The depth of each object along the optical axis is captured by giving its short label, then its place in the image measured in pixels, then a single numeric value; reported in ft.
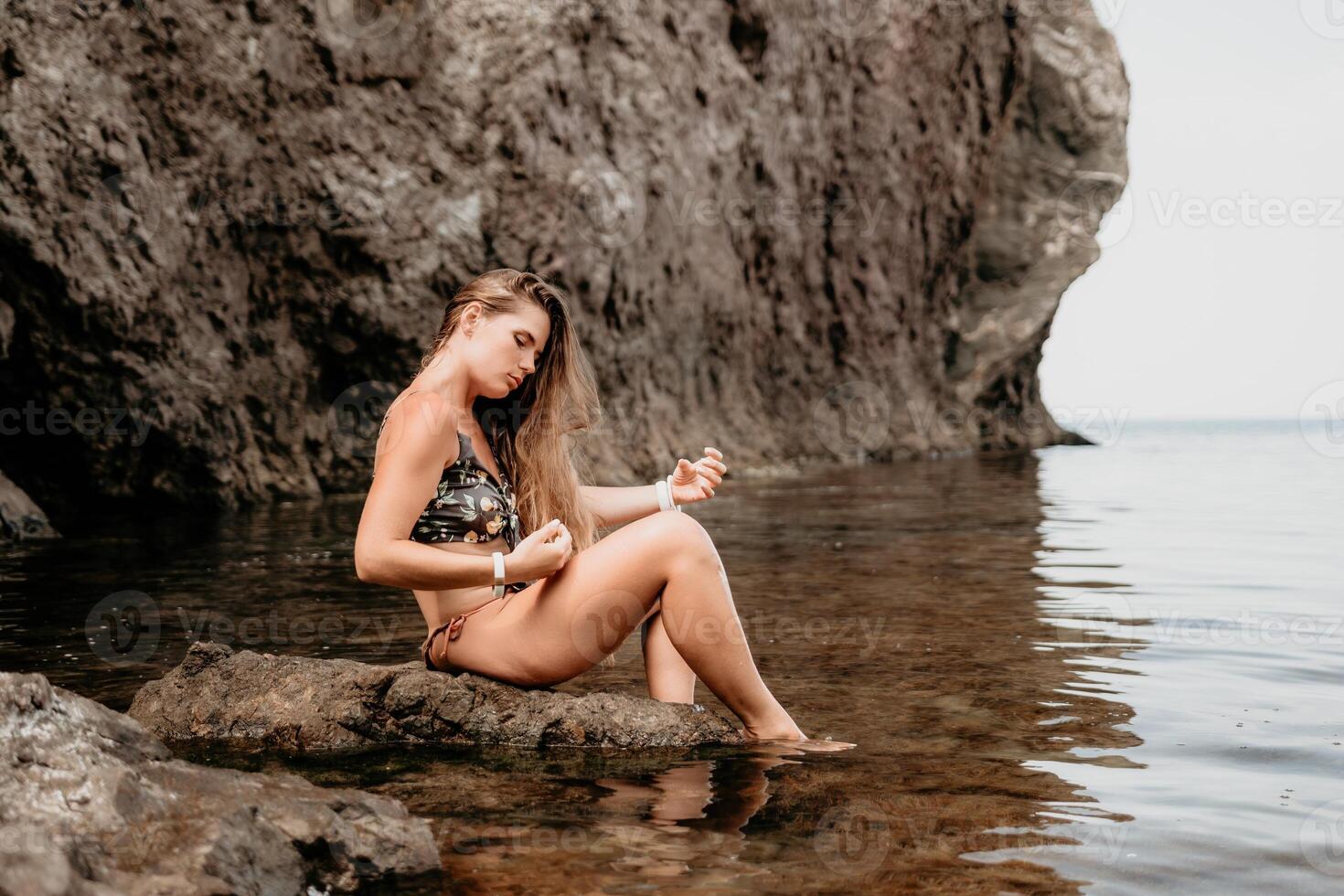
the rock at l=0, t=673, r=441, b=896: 6.50
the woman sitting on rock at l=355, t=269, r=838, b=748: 10.13
